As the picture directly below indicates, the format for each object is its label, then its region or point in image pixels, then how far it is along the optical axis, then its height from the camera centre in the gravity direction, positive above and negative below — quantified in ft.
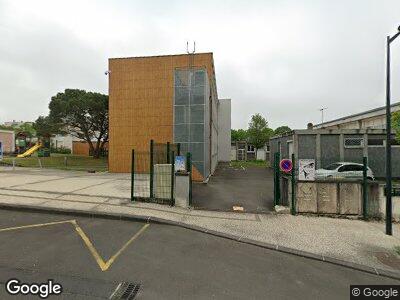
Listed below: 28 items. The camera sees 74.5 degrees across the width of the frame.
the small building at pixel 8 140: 149.48 +7.50
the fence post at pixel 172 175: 32.78 -2.75
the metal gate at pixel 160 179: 33.17 -3.35
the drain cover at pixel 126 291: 12.80 -6.99
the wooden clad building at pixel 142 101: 71.15 +14.64
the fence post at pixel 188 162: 34.01 -1.21
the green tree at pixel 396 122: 29.33 +3.60
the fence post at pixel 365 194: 29.25 -4.52
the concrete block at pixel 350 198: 29.71 -5.08
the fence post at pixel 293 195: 30.42 -4.86
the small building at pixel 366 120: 70.22 +10.48
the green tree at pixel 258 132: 156.97 +13.22
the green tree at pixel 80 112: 110.01 +17.87
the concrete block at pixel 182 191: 32.50 -4.69
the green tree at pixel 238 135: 233.55 +16.70
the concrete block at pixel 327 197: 30.04 -5.04
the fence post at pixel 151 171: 33.18 -2.28
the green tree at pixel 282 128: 304.91 +31.15
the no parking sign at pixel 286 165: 30.93 -1.39
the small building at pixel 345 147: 49.44 +1.35
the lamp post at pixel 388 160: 24.22 -0.60
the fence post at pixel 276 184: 32.83 -3.95
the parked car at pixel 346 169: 45.12 -2.77
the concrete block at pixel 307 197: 30.40 -5.05
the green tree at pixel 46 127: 114.93 +11.59
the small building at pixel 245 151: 161.07 +1.44
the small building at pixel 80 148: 192.77 +3.70
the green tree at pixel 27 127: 210.23 +24.47
